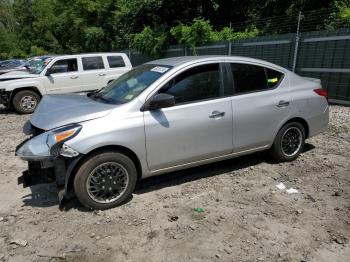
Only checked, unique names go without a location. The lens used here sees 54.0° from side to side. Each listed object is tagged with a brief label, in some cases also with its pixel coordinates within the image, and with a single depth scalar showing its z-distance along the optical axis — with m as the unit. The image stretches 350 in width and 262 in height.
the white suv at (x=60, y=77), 10.38
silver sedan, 3.85
